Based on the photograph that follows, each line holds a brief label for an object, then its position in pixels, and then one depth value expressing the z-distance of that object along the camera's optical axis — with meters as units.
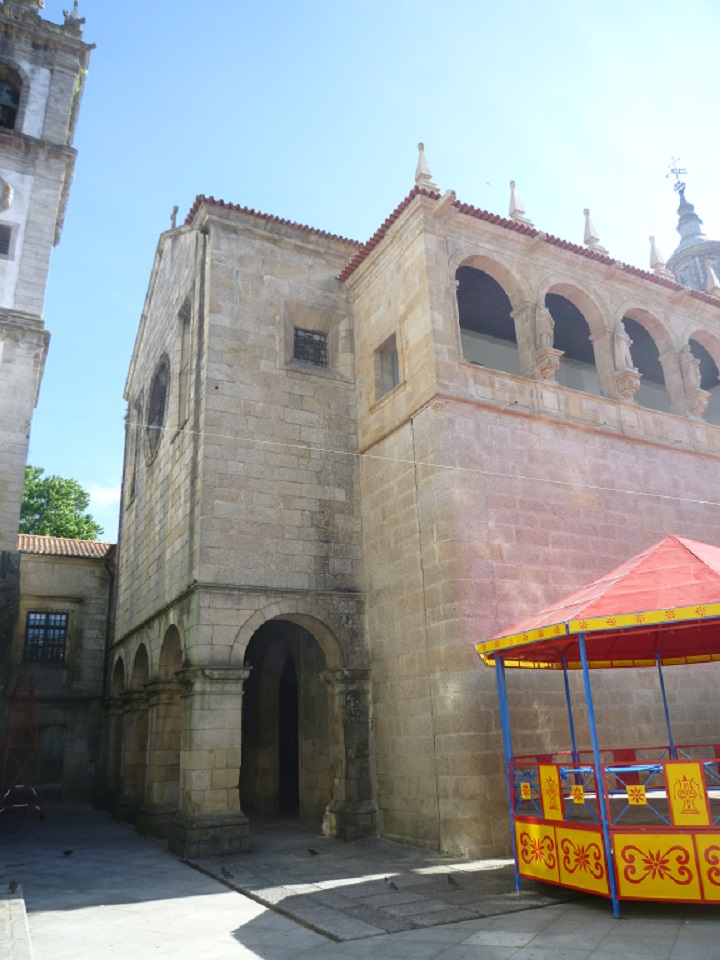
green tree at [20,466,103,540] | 30.19
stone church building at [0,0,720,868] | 9.98
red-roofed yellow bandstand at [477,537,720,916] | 5.73
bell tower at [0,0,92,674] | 17.08
